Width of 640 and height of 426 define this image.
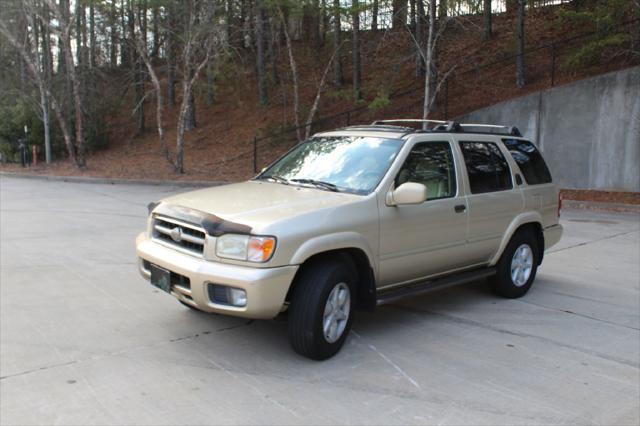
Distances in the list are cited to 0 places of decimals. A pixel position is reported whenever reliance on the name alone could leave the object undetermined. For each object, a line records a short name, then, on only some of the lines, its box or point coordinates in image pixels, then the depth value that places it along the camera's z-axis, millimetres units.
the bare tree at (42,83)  22484
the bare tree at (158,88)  19453
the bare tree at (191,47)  19109
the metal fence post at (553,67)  18312
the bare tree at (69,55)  20406
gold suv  4332
